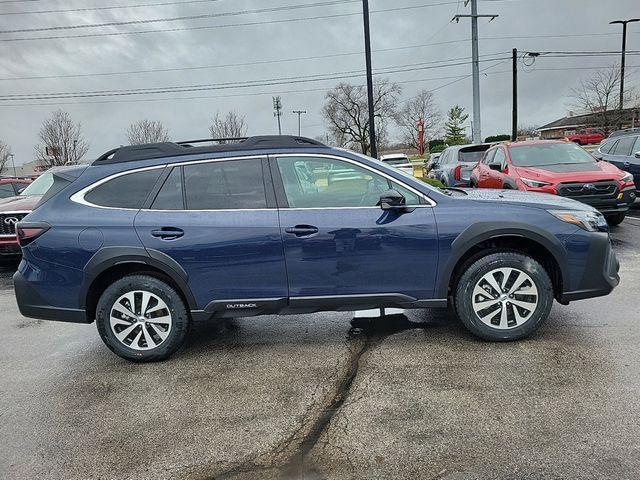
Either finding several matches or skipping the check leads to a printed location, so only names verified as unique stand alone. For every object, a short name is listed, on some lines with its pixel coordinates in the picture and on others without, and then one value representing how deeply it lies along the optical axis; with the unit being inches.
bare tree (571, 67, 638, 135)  1562.5
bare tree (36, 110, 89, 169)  1576.0
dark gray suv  413.1
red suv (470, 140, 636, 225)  319.3
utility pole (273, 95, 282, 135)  1306.6
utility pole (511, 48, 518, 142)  1259.8
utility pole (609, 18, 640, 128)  1250.0
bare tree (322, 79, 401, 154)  2329.0
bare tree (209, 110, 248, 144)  1567.4
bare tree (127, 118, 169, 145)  1586.1
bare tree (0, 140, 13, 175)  2149.5
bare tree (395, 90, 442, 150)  2854.3
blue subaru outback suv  155.2
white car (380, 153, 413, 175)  836.9
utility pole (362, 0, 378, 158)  710.5
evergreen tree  3243.1
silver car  519.8
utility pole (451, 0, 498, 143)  880.9
